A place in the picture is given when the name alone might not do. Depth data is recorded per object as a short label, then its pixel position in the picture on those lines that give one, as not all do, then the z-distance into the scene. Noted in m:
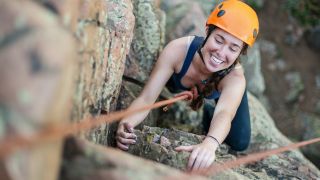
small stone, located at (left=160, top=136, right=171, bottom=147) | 4.18
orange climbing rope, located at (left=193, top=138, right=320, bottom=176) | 3.14
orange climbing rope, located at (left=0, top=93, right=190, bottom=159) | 1.89
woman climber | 4.45
